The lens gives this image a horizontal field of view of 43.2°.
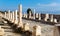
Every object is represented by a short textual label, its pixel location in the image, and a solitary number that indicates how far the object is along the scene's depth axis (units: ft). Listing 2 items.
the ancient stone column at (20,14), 14.57
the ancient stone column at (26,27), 10.75
